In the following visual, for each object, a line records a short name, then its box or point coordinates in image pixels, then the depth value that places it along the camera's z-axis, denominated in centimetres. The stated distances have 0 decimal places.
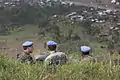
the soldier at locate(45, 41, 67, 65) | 595
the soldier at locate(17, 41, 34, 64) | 659
